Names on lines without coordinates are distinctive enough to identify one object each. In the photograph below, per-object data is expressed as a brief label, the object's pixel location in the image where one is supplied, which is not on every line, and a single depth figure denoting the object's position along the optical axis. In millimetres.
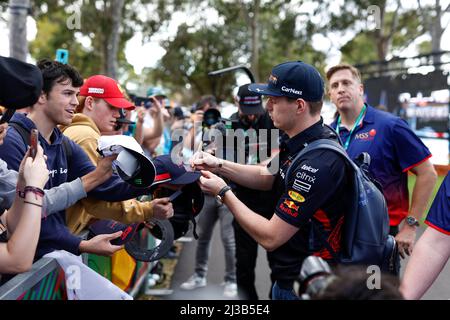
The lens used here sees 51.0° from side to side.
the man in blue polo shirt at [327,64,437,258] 3596
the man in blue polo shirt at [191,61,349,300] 2238
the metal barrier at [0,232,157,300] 1840
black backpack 2236
